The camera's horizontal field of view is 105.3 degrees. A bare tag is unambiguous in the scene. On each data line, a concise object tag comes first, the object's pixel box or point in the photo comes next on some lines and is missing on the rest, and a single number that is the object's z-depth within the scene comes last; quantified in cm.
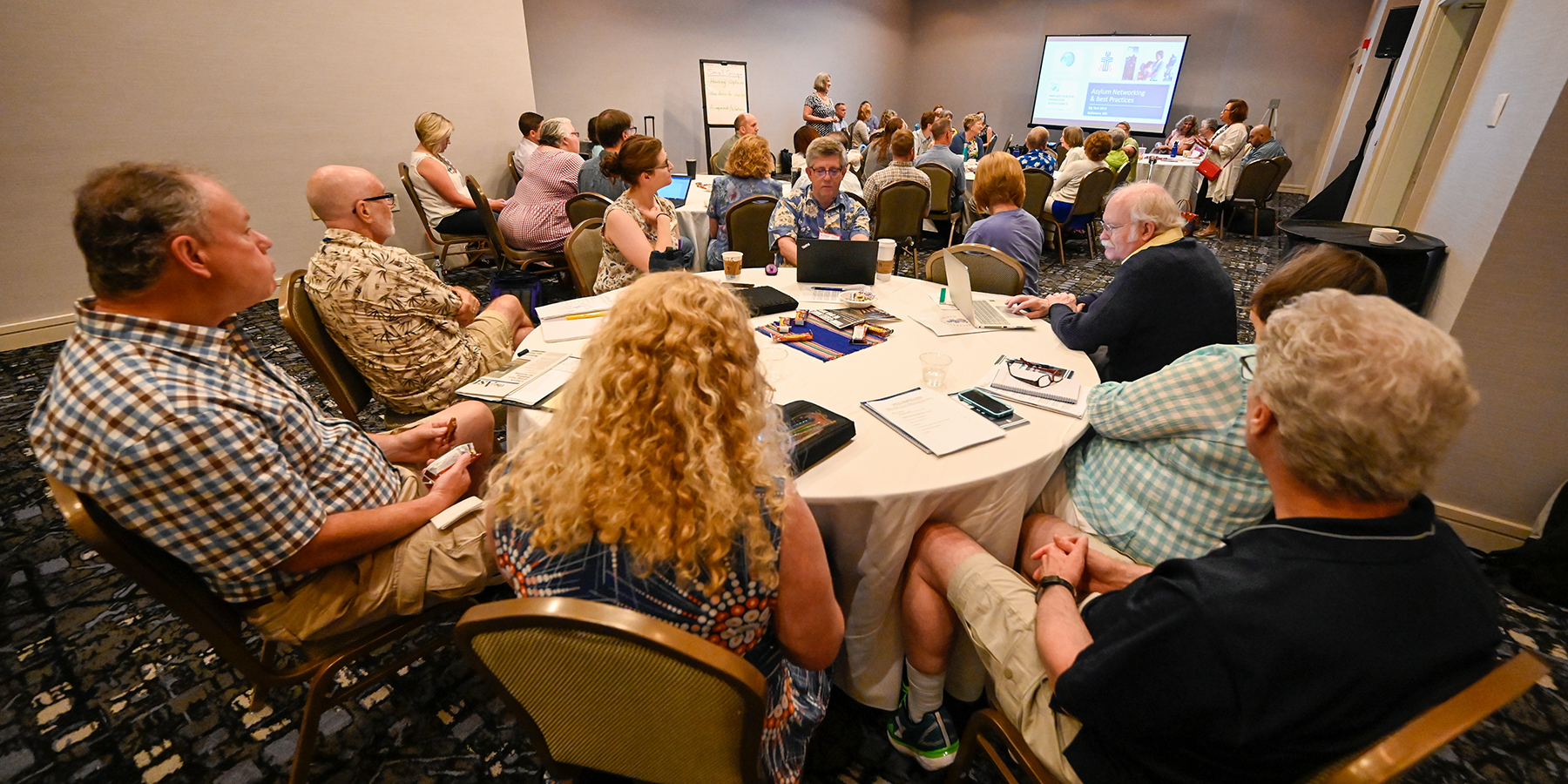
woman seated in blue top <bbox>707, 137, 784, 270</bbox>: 359
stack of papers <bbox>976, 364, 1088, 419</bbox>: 155
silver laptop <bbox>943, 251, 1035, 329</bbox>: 207
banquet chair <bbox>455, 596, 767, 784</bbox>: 68
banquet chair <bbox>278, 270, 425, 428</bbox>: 170
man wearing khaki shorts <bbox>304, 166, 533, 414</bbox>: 179
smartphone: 147
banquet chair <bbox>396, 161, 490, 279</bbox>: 472
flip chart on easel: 830
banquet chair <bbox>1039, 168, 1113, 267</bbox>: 538
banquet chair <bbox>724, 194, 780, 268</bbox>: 341
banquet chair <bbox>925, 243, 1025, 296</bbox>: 261
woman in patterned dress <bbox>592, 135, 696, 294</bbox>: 270
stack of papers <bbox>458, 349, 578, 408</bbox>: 155
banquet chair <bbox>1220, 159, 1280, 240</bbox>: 641
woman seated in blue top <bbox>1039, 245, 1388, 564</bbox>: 125
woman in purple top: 303
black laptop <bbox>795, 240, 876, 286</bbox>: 243
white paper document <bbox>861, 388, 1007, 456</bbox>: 136
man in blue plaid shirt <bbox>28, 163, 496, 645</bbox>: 98
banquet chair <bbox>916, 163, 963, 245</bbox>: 544
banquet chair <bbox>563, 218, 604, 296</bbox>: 280
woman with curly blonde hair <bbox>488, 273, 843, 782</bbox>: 84
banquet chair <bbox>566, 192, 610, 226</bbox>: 388
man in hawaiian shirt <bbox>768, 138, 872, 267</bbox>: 313
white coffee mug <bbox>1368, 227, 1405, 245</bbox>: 263
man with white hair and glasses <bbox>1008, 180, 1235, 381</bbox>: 183
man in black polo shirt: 76
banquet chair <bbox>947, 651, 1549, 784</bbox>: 63
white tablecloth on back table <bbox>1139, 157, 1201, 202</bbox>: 677
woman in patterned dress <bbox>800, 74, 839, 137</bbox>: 845
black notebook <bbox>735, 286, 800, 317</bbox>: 214
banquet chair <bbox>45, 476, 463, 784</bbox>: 94
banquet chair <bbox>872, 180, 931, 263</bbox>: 468
